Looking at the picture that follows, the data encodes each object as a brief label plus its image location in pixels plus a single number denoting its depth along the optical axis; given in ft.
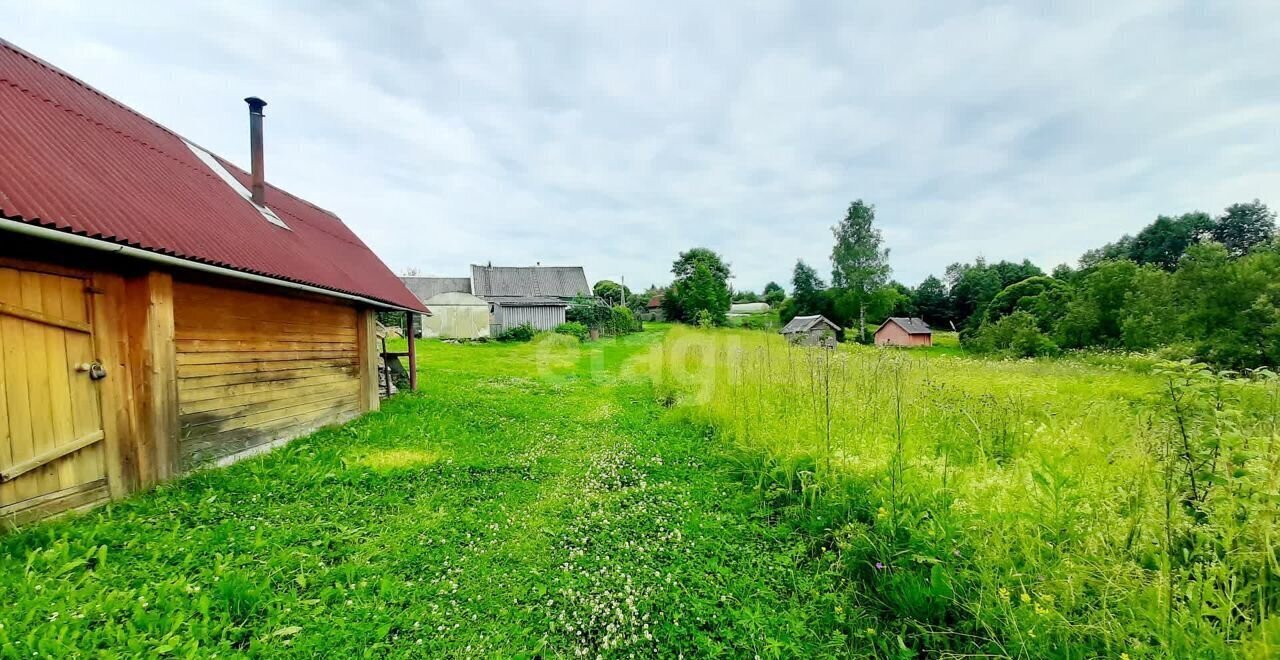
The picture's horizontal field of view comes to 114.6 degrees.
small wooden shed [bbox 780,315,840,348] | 110.73
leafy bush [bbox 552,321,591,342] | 84.74
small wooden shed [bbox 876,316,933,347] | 125.18
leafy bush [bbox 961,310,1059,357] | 66.90
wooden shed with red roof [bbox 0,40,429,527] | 11.31
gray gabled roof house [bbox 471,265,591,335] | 90.27
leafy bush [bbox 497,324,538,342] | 81.17
